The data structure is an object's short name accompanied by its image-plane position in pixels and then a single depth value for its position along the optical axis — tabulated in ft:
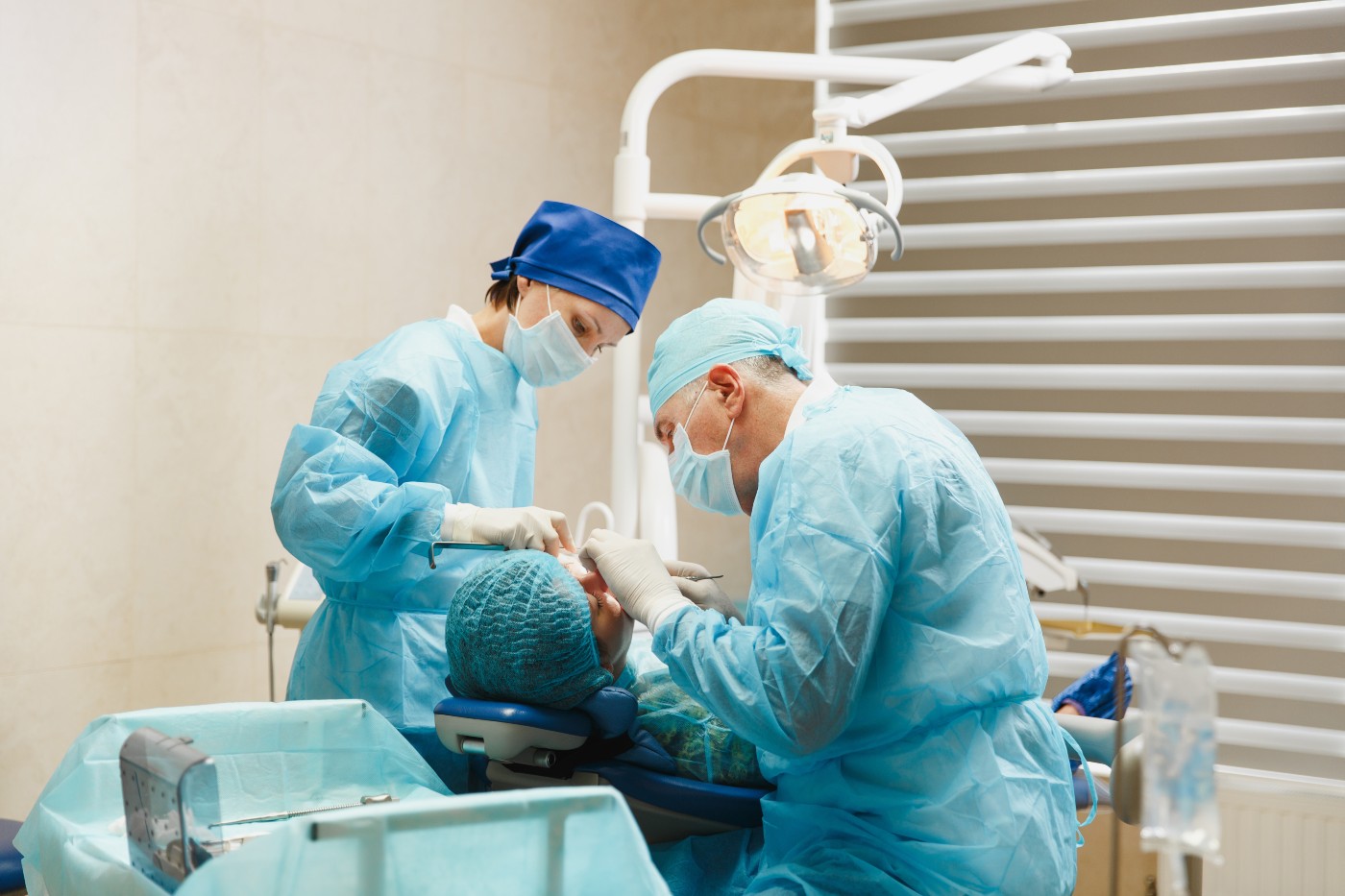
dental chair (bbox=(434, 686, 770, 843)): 5.57
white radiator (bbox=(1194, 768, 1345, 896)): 10.23
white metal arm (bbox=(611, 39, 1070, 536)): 9.36
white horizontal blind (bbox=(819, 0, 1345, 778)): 10.71
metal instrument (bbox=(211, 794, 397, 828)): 5.21
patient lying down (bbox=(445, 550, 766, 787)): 5.57
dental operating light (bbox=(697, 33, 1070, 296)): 7.52
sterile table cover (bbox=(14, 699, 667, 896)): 3.59
